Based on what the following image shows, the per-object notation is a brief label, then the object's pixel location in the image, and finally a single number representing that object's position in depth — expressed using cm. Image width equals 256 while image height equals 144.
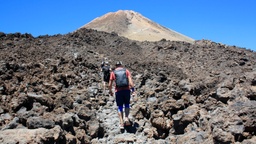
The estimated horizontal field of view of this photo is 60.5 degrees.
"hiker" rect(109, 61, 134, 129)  603
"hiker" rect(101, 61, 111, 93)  907
